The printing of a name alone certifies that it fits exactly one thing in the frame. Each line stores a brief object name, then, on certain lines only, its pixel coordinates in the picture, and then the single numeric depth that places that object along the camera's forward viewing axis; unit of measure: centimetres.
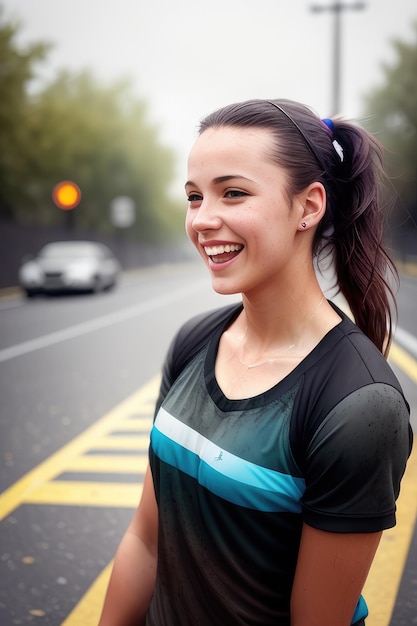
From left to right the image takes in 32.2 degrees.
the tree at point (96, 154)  3228
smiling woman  140
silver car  2044
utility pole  2145
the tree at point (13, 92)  2723
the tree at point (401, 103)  3731
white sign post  4297
